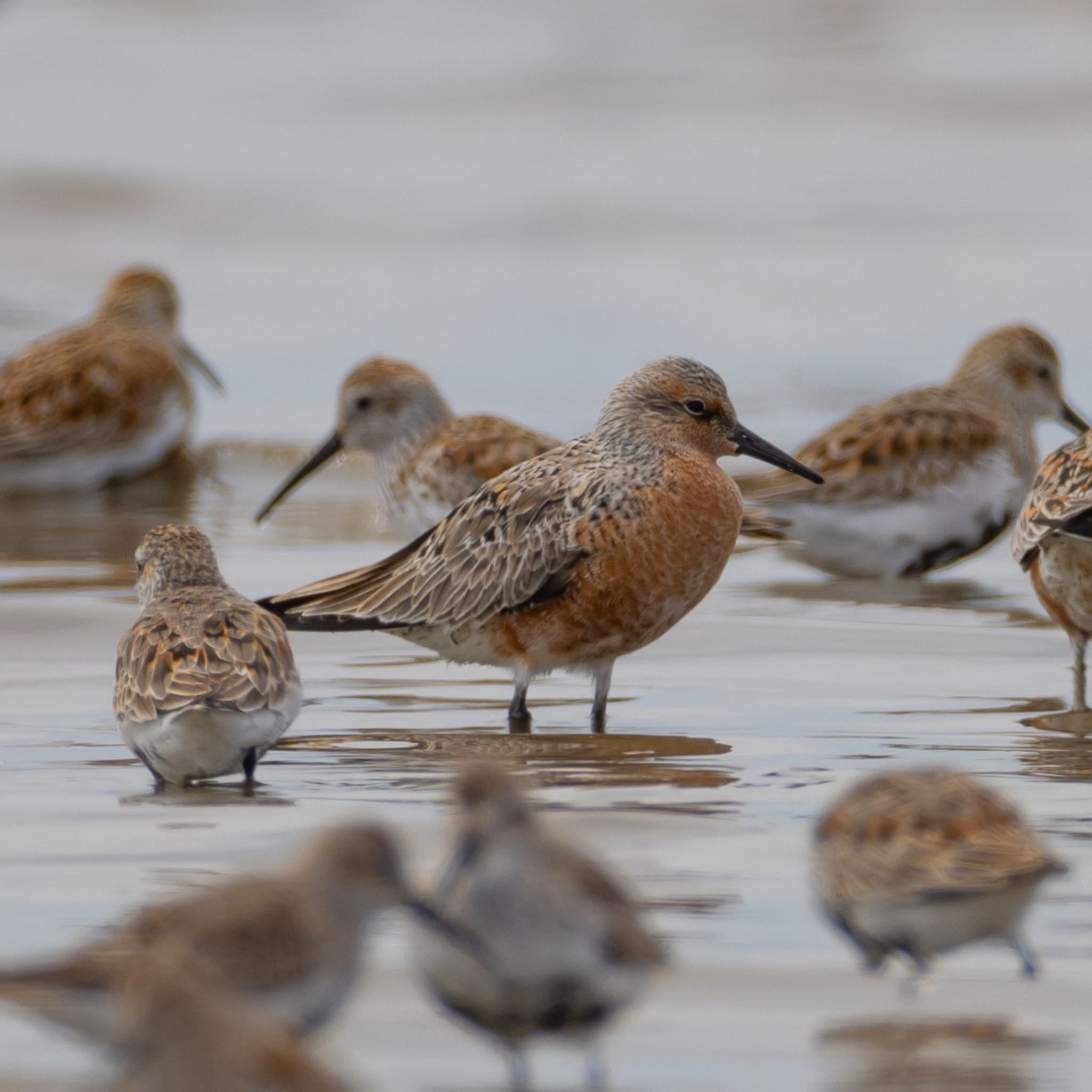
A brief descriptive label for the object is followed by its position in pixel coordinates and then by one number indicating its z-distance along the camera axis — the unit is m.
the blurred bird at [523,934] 8.18
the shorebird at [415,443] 20.33
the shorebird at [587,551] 15.04
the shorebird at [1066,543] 16.20
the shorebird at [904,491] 20.84
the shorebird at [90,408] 23.91
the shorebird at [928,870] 9.03
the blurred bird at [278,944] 7.67
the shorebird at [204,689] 12.54
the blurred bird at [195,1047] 6.36
